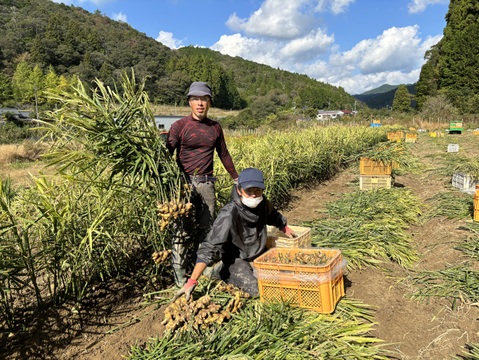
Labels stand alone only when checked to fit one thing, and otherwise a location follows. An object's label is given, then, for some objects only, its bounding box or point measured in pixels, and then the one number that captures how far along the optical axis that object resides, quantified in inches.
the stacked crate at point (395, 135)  547.7
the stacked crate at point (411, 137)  589.6
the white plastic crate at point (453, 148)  412.2
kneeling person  88.9
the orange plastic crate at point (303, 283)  84.7
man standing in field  100.7
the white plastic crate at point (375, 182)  232.1
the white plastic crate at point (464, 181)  215.9
